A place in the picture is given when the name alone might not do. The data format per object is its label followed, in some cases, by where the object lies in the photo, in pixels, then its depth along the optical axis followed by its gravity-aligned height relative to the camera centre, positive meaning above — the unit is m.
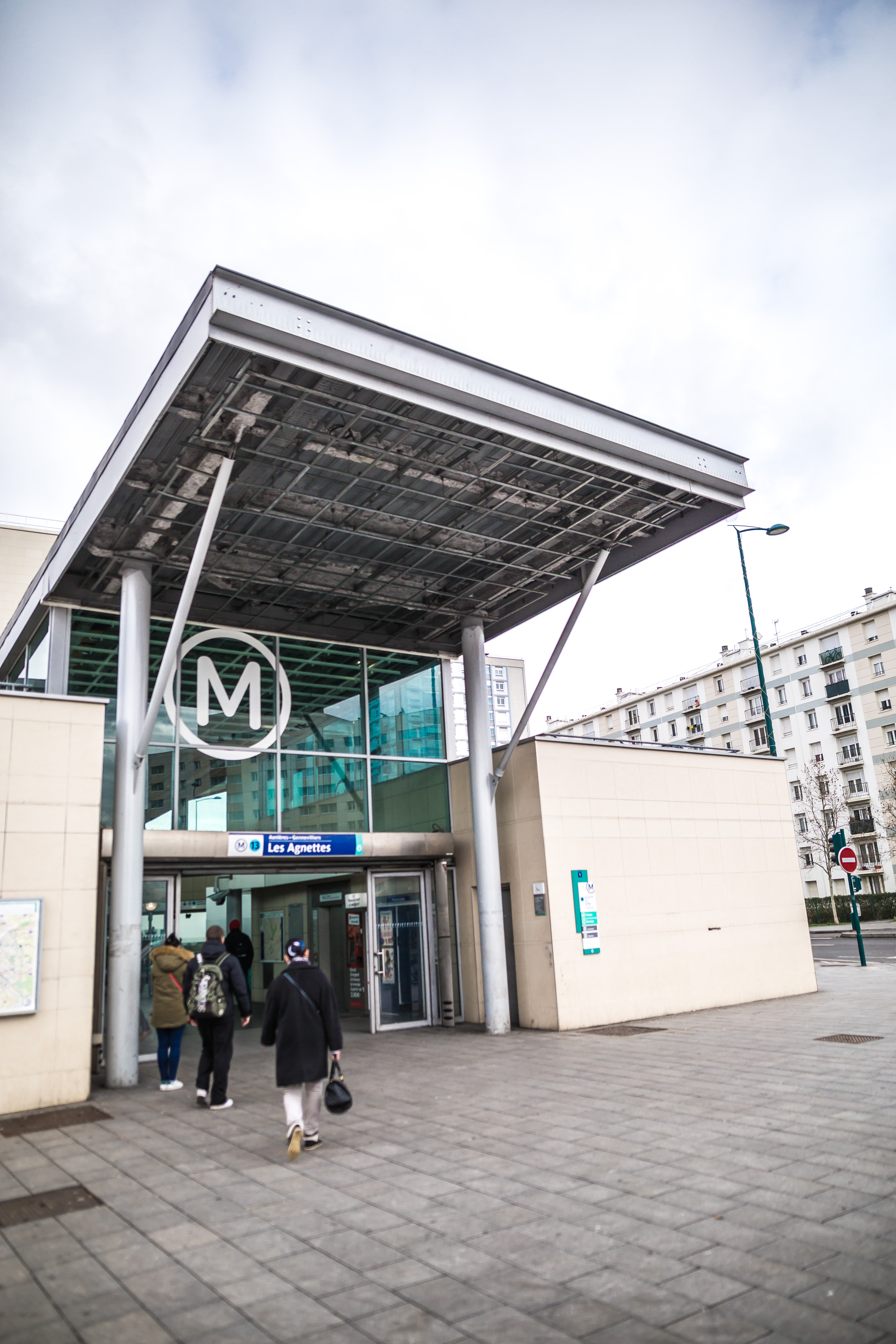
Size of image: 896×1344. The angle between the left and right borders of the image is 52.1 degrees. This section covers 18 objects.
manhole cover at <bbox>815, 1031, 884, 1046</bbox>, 11.12 -1.74
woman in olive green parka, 10.30 -0.49
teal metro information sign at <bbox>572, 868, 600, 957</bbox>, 14.45 +0.03
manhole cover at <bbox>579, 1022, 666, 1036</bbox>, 13.38 -1.73
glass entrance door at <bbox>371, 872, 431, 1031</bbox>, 15.27 -0.45
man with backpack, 8.98 -0.63
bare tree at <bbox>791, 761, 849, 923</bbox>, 55.56 +5.54
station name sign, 13.45 +1.28
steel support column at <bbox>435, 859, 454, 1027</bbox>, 15.48 -0.33
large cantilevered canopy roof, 9.21 +5.35
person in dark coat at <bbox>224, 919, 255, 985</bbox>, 15.62 -0.15
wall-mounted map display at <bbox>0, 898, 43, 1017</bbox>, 9.93 -0.05
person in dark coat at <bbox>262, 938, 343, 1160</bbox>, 6.94 -0.77
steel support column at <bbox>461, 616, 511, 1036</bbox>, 14.07 +0.72
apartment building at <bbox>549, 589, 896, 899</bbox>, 62.44 +13.86
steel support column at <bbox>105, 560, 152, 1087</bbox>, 11.17 +1.26
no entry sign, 20.83 +0.76
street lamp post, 21.50 +8.28
